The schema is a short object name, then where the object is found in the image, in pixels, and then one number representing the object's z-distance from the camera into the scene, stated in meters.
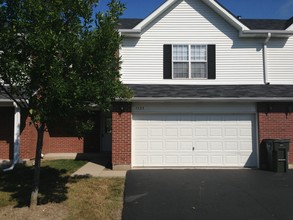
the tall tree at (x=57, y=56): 6.77
